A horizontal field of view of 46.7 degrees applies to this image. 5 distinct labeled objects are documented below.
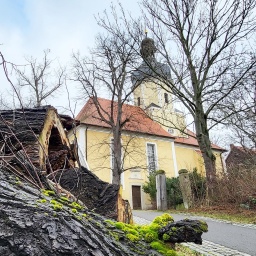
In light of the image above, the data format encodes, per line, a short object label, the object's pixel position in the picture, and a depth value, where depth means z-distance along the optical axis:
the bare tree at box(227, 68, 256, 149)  13.80
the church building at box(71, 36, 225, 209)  23.20
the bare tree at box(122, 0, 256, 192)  13.86
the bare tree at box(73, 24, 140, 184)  17.52
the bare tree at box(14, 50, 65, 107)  23.63
